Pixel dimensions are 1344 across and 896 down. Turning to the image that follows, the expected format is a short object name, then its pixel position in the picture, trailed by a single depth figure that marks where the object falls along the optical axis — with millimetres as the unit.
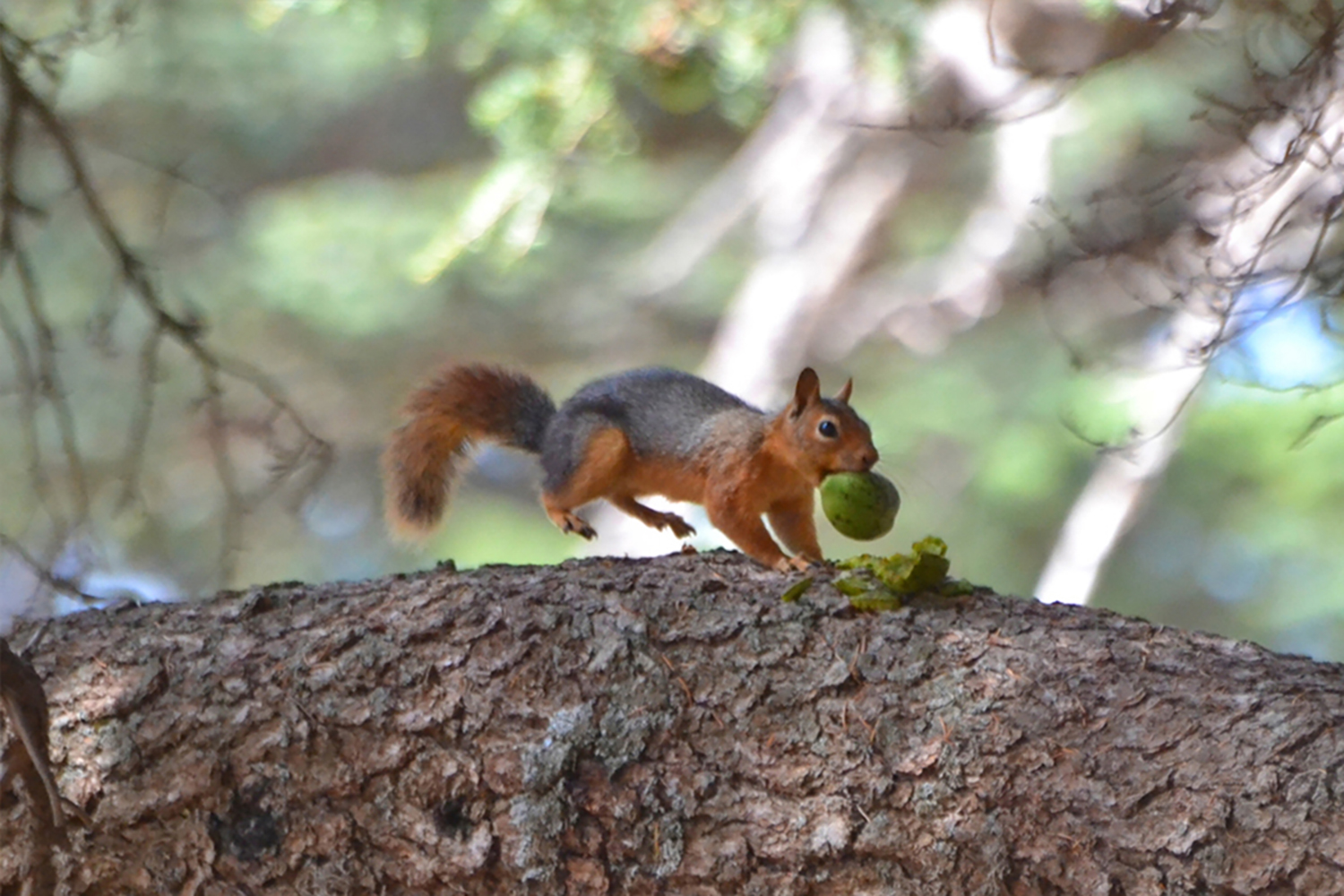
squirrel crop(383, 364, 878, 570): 9016
